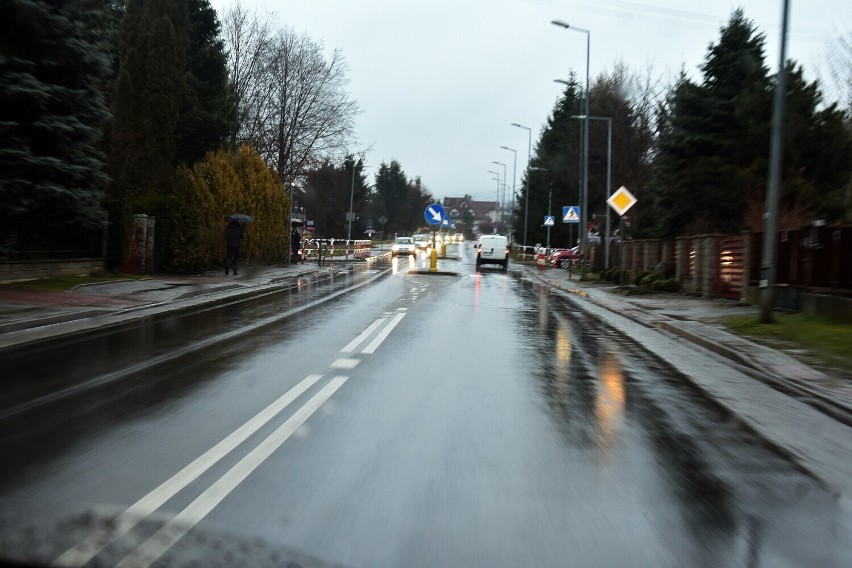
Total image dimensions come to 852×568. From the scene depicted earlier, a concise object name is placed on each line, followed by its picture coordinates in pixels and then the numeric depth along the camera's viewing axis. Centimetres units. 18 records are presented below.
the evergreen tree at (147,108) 2905
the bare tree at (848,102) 3381
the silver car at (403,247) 6438
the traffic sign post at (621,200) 2388
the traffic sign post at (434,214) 3472
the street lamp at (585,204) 3338
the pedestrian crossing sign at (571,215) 3694
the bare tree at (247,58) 4484
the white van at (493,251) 4278
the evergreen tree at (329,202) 8975
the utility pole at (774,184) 1384
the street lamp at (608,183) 3184
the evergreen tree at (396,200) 14038
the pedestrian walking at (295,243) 4081
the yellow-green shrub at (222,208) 2658
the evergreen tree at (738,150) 2911
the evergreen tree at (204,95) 3472
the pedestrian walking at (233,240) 2761
